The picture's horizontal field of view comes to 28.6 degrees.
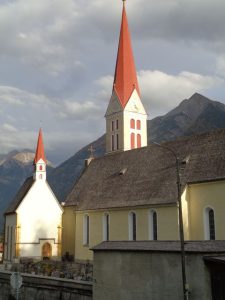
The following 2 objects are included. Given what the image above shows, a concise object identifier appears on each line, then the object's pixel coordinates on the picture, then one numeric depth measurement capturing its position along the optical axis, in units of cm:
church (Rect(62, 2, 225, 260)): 3538
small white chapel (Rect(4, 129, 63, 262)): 4950
